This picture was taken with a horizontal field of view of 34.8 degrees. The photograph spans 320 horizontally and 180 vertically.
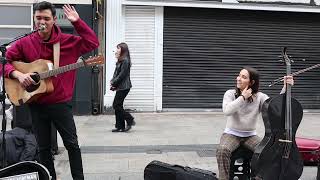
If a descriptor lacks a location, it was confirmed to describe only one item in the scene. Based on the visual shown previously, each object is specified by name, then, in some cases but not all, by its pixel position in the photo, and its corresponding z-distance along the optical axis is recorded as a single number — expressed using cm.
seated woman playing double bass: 520
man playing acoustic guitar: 473
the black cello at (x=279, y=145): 486
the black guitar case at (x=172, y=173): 455
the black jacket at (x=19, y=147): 421
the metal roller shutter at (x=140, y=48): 1245
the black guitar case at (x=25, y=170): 404
